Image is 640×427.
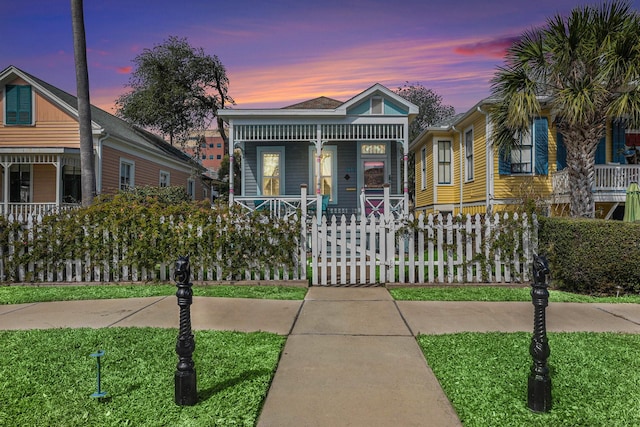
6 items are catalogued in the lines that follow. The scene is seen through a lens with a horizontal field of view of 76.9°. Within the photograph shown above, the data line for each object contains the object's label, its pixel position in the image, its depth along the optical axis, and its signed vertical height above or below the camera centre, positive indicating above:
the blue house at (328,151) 13.38 +2.26
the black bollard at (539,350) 2.87 -1.02
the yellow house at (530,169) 12.04 +1.33
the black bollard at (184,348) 2.93 -1.01
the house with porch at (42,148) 15.25 +2.52
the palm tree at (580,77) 9.18 +3.21
